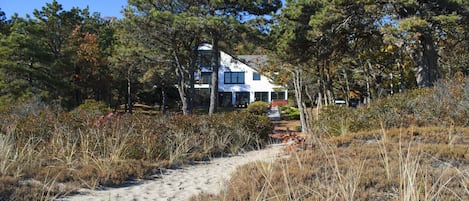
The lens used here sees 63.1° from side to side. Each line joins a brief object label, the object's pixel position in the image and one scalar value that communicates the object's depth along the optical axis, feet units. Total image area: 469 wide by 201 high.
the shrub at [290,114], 93.04
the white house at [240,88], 139.54
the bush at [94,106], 53.14
